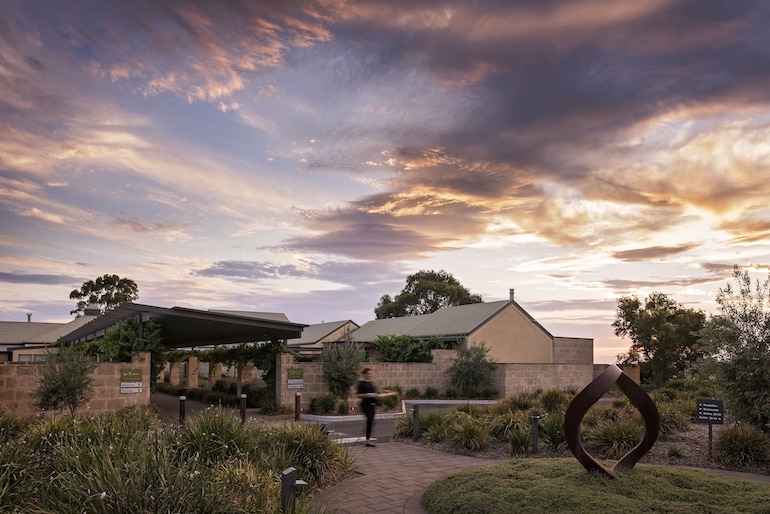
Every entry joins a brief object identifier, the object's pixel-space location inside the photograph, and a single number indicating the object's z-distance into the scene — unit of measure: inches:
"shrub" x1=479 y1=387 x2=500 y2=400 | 1154.0
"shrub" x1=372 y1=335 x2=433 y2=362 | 1273.0
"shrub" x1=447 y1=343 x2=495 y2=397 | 1154.0
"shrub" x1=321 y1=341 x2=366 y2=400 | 903.7
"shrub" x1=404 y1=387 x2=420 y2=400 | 1128.4
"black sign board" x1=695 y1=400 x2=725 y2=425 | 472.4
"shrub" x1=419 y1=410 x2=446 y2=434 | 570.1
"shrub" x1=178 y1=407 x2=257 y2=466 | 344.8
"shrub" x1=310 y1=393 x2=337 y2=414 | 856.3
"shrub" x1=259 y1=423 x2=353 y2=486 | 376.2
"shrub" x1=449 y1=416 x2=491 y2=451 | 504.1
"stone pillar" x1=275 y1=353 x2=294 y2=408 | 883.4
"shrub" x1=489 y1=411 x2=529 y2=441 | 526.0
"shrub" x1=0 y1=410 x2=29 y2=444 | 402.9
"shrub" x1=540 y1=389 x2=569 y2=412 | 699.4
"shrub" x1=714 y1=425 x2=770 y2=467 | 446.9
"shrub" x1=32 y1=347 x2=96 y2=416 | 654.5
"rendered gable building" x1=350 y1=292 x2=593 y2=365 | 1425.9
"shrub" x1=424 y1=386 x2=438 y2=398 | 1146.7
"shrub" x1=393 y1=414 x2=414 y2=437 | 582.6
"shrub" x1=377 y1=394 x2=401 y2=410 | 884.0
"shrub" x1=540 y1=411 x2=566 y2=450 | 485.4
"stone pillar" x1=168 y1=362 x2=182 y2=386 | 1524.4
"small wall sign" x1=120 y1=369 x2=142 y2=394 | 746.2
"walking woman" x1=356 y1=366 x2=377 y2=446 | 544.1
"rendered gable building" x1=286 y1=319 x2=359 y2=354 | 2079.5
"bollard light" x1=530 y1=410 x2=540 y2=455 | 478.0
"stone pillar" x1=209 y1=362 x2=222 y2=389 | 1273.4
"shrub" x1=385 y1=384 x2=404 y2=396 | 1094.5
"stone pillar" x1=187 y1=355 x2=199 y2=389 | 1371.6
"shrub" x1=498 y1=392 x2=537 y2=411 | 688.4
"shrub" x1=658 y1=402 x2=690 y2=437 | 540.4
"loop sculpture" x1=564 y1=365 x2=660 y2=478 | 311.6
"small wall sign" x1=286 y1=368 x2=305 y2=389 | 892.0
